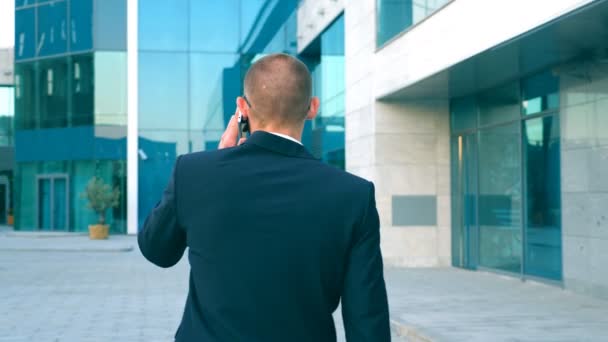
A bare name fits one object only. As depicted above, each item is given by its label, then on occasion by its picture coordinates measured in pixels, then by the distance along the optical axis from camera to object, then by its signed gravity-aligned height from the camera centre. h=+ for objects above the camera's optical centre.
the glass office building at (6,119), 41.41 +4.50
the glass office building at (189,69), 31.44 +5.20
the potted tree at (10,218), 44.28 -0.40
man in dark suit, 2.22 -0.08
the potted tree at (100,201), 28.47 +0.29
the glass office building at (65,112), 31.83 +3.78
